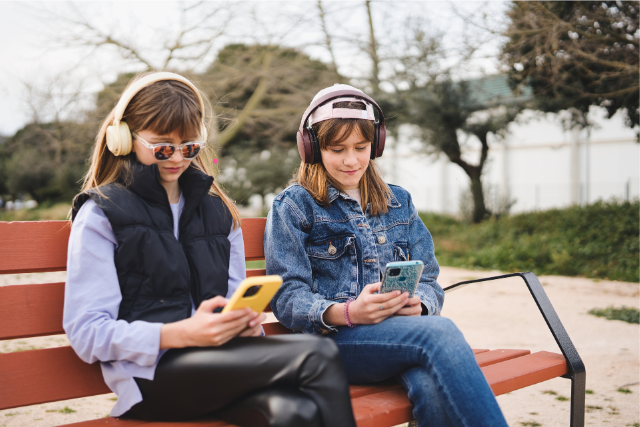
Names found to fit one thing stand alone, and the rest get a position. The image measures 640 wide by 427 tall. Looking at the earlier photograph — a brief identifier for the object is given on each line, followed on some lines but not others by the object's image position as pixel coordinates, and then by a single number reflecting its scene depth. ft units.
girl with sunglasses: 5.22
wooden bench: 6.02
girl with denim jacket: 6.15
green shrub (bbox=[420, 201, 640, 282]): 28.81
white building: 53.67
